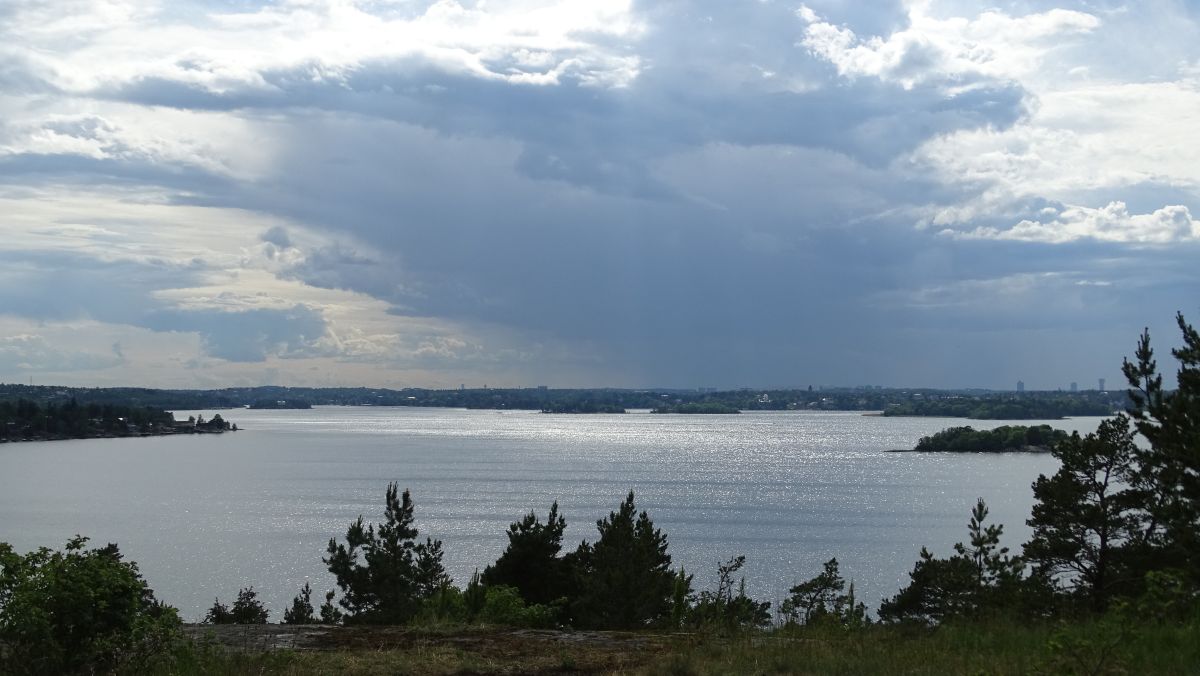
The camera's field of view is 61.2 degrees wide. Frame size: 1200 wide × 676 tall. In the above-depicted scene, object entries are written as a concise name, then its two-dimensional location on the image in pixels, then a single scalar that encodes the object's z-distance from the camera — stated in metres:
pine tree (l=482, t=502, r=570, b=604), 32.16
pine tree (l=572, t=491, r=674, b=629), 27.10
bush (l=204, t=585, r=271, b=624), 30.03
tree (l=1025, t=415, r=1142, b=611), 25.58
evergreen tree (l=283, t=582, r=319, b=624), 32.92
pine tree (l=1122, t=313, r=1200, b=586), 16.83
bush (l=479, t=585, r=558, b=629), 16.48
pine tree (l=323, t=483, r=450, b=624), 39.34
